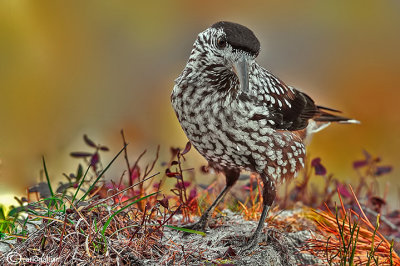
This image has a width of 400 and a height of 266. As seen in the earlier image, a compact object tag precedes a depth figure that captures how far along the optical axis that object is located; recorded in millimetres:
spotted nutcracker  6215
